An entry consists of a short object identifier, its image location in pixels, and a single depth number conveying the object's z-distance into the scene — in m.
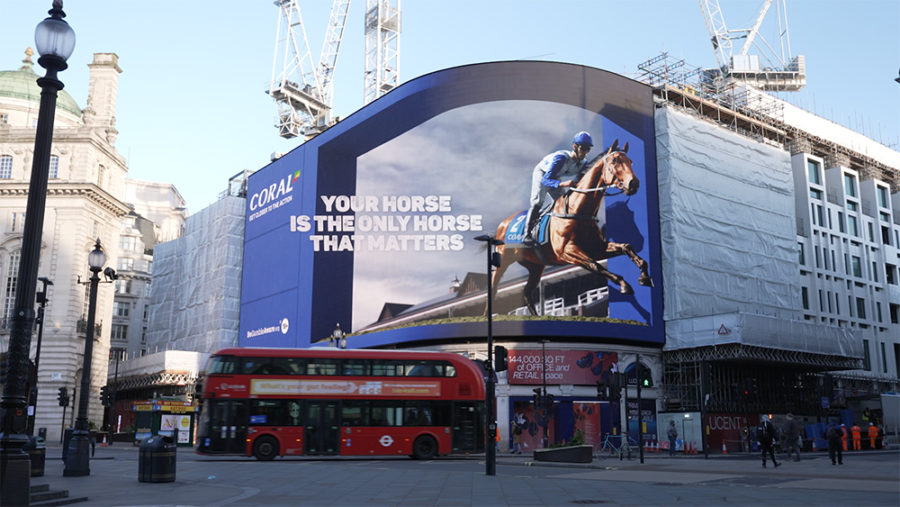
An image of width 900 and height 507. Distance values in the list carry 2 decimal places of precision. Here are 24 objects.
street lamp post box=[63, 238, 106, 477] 21.67
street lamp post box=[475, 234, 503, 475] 23.25
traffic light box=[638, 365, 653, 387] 33.53
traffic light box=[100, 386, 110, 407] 37.78
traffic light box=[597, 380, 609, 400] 34.50
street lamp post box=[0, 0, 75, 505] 12.15
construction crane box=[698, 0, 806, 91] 75.12
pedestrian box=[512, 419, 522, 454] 47.50
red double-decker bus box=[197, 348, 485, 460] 31.72
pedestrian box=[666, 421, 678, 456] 42.91
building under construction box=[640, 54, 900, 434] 52.16
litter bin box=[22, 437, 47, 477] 19.88
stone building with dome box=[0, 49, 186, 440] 58.69
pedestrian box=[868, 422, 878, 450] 45.31
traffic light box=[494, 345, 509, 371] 23.66
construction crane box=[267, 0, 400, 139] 81.12
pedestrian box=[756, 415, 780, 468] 27.72
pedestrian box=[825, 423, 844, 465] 27.39
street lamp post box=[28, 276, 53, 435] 30.60
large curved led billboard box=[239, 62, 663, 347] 53.75
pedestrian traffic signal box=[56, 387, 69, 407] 41.91
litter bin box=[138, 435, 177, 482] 19.73
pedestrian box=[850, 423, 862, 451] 45.59
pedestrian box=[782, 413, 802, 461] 31.52
